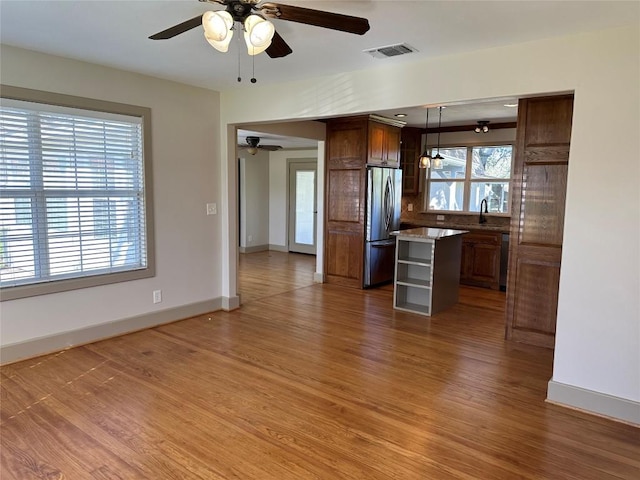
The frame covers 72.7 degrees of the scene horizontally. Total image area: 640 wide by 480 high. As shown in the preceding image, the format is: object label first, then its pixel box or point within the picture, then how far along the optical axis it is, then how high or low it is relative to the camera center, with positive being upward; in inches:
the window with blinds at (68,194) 136.1 -0.2
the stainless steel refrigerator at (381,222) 245.6 -13.3
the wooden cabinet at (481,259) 247.0 -34.0
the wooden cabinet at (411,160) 286.8 +26.0
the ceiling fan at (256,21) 79.1 +33.8
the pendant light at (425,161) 241.8 +21.3
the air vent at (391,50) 124.3 +43.5
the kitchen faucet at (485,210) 269.1 -6.2
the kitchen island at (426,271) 198.1 -33.9
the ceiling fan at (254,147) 301.7 +39.5
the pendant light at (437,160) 248.3 +23.2
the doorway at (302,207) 365.1 -8.1
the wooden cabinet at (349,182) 241.9 +9.2
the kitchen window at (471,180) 268.1 +13.2
